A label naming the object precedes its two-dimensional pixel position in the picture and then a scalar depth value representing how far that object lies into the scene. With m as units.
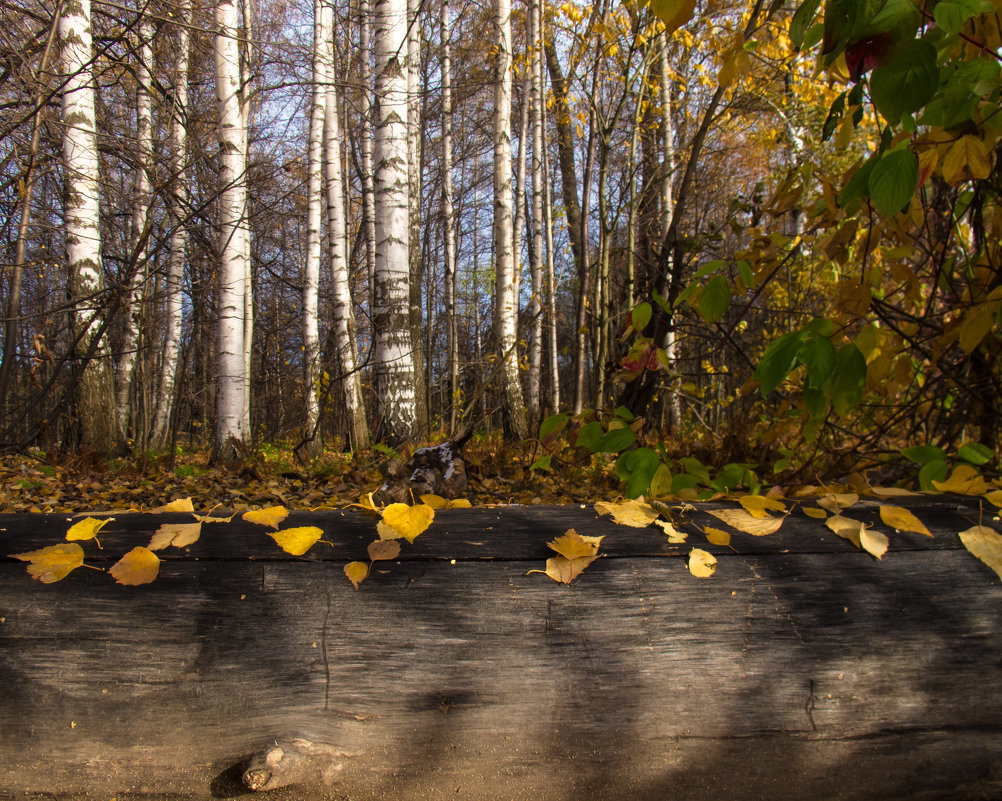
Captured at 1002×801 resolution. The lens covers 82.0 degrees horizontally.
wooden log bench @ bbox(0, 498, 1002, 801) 0.95
